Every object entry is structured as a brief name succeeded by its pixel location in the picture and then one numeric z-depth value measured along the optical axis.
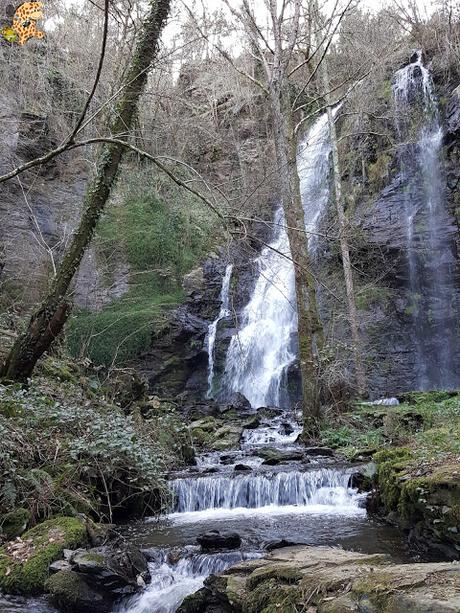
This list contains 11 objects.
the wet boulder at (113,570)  4.09
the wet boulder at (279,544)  4.56
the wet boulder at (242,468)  7.48
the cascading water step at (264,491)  6.56
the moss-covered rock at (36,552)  4.29
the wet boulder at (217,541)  4.85
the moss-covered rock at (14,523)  4.95
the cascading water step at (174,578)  3.97
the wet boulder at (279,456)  7.91
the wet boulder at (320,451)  8.43
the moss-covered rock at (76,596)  4.00
